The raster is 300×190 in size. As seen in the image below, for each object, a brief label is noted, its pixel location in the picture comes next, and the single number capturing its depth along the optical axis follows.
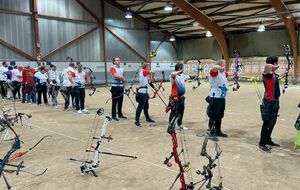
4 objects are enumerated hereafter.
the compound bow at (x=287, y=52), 5.82
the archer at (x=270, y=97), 4.44
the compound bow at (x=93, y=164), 3.71
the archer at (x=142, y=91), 6.54
